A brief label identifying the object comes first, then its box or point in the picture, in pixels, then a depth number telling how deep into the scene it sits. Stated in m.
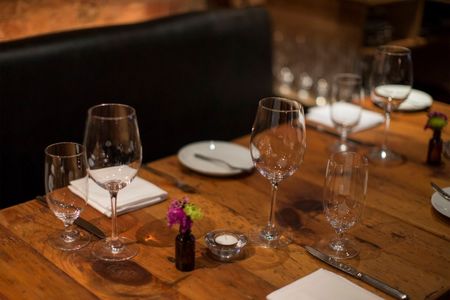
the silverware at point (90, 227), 1.34
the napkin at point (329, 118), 2.05
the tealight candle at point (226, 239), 1.29
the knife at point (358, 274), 1.18
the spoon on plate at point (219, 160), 1.66
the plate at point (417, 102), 2.19
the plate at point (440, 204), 1.50
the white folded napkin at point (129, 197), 1.45
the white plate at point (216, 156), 1.66
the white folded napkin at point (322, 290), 1.15
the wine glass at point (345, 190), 1.29
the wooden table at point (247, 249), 1.17
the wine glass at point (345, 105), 1.89
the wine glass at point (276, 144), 1.33
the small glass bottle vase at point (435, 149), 1.78
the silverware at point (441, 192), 1.54
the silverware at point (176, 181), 1.58
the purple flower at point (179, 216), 1.20
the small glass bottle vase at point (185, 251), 1.21
